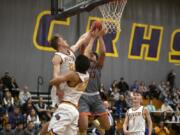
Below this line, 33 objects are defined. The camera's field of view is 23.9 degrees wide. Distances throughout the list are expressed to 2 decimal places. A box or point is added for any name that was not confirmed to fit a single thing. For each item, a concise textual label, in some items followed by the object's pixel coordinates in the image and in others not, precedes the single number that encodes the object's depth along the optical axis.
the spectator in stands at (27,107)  17.47
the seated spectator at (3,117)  16.45
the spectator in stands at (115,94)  21.06
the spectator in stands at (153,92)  23.34
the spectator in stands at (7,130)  15.46
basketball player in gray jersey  8.16
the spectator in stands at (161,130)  19.42
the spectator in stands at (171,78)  25.55
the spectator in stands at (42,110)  18.04
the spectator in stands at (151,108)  21.66
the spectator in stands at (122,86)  22.53
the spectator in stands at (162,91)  23.31
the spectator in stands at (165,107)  22.16
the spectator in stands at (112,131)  13.22
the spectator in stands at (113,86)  21.98
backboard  10.54
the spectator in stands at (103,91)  19.39
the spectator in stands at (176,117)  21.37
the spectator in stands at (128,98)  20.97
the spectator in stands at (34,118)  16.73
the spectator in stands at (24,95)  18.91
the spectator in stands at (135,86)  23.36
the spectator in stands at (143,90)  22.89
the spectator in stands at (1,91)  17.97
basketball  7.87
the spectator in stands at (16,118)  16.41
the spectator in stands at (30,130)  15.61
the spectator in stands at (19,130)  15.54
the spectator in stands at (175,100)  22.78
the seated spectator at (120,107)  20.08
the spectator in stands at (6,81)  19.50
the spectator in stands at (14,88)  19.59
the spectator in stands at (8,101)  17.69
